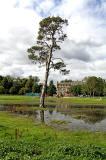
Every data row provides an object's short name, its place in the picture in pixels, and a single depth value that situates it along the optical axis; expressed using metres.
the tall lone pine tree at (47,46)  37.53
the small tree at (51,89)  148.25
